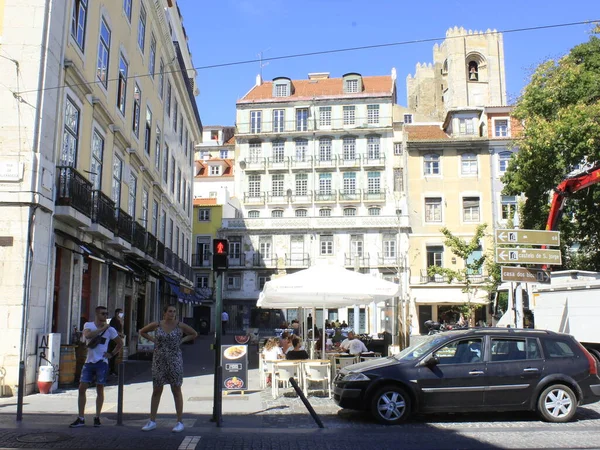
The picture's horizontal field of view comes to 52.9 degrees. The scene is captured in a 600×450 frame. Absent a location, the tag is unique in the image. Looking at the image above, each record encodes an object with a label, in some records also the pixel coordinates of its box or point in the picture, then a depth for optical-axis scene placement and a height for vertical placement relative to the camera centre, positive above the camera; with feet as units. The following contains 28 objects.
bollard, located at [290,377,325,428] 26.37 -4.63
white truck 46.19 -0.12
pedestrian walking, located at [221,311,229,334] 141.51 -4.46
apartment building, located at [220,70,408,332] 157.99 +34.40
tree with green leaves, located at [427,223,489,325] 77.36 +6.32
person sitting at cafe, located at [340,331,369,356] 43.45 -3.16
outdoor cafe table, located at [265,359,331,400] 38.20 -3.90
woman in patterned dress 26.63 -2.59
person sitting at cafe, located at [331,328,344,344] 63.82 -3.68
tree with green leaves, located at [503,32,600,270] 64.44 +17.76
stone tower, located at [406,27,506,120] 248.32 +97.03
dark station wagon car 29.71 -3.74
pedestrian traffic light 29.94 +2.39
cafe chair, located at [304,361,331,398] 37.83 -4.28
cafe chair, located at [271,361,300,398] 38.34 -4.27
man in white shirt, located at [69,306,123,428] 27.35 -2.70
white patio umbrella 40.47 +1.17
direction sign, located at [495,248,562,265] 46.04 +3.74
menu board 39.34 -4.45
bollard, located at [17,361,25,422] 27.76 -4.33
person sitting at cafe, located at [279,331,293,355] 46.83 -3.20
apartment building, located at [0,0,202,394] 39.93 +12.47
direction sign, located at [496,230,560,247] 46.85 +5.29
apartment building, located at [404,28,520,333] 138.62 +26.94
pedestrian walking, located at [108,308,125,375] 49.30 -1.84
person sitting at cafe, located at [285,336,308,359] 39.68 -3.30
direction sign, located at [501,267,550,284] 45.34 +2.23
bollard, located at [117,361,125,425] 27.68 -4.34
